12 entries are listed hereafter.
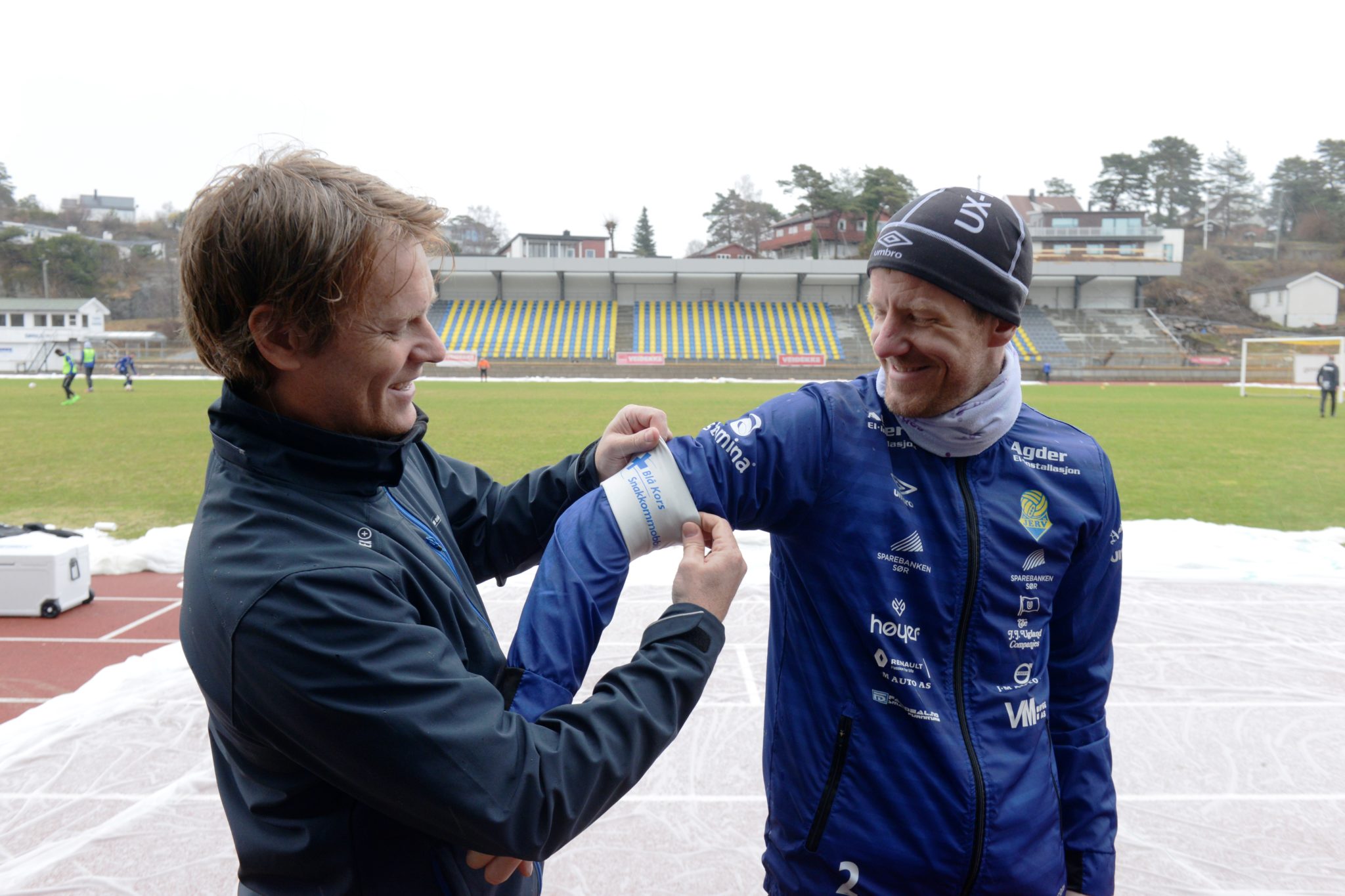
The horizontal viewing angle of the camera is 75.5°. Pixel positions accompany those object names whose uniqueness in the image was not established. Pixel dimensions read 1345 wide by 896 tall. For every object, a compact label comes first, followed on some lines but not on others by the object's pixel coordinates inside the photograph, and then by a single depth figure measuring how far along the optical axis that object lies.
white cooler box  5.80
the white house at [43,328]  43.94
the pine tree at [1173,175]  74.62
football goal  33.19
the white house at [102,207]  94.00
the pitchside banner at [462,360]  41.06
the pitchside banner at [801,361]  43.03
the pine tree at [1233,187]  77.56
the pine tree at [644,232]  83.84
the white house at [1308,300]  55.56
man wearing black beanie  1.49
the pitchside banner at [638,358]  42.44
